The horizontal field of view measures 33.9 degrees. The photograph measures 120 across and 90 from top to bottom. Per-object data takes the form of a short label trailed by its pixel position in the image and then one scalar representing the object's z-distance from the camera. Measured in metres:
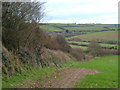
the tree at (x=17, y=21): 17.27
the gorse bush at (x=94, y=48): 79.69
